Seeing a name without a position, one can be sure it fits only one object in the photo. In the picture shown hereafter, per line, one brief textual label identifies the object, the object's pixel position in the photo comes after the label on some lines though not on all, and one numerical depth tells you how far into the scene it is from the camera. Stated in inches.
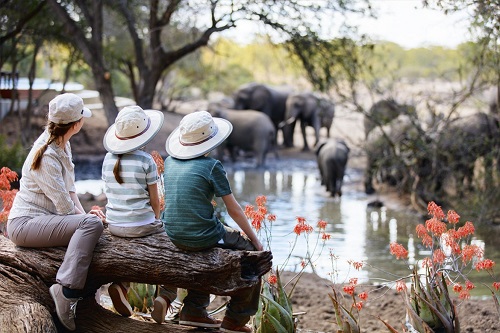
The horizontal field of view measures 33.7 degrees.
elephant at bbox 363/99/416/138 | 496.7
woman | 191.3
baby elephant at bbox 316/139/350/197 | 610.5
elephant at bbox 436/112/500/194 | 482.6
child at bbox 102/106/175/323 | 196.2
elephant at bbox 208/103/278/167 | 823.1
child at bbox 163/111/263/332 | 189.8
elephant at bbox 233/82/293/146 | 1032.8
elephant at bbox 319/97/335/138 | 937.0
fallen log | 188.7
